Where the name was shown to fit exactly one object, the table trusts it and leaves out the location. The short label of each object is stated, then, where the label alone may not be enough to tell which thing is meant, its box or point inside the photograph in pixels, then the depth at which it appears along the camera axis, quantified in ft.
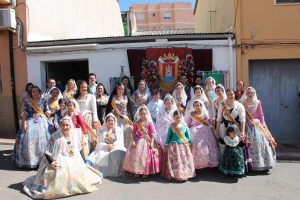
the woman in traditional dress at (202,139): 14.39
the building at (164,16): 135.19
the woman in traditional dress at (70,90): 16.88
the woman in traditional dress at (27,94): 16.41
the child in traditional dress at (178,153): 13.66
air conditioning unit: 22.45
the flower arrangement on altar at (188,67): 21.18
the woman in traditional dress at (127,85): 18.53
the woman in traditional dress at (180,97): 17.47
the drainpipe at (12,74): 23.48
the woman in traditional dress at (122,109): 16.43
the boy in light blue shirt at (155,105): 17.03
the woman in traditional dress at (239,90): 17.70
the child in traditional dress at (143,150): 13.97
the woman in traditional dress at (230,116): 14.42
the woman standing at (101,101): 17.47
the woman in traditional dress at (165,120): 15.48
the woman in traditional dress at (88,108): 16.20
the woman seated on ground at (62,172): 12.05
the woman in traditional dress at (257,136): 14.53
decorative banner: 21.28
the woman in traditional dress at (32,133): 15.63
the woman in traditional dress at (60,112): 15.88
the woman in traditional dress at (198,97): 15.93
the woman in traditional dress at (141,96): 17.89
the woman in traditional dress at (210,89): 17.07
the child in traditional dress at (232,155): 13.82
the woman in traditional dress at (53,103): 16.26
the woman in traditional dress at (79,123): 15.05
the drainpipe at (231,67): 21.38
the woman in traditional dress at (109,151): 14.43
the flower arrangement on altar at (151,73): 21.26
